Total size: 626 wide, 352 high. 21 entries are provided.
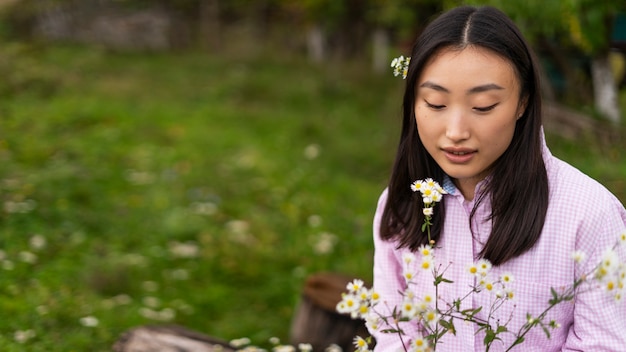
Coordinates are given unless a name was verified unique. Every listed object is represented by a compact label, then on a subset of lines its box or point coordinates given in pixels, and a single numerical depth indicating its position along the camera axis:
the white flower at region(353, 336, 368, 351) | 1.70
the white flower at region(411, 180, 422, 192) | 1.75
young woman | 1.81
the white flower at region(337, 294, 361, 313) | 1.65
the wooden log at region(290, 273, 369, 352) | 3.30
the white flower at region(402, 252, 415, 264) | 1.60
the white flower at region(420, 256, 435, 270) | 1.58
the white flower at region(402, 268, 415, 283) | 1.62
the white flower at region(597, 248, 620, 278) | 1.44
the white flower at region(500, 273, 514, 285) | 1.63
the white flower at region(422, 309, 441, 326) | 1.54
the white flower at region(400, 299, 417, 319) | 1.49
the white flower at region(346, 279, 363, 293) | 1.71
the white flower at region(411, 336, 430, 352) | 1.54
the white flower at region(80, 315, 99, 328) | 3.29
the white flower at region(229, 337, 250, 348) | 2.60
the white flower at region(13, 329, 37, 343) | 2.99
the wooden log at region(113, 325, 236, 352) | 2.66
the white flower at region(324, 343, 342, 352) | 2.78
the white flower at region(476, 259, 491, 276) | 1.58
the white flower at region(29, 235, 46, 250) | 4.07
